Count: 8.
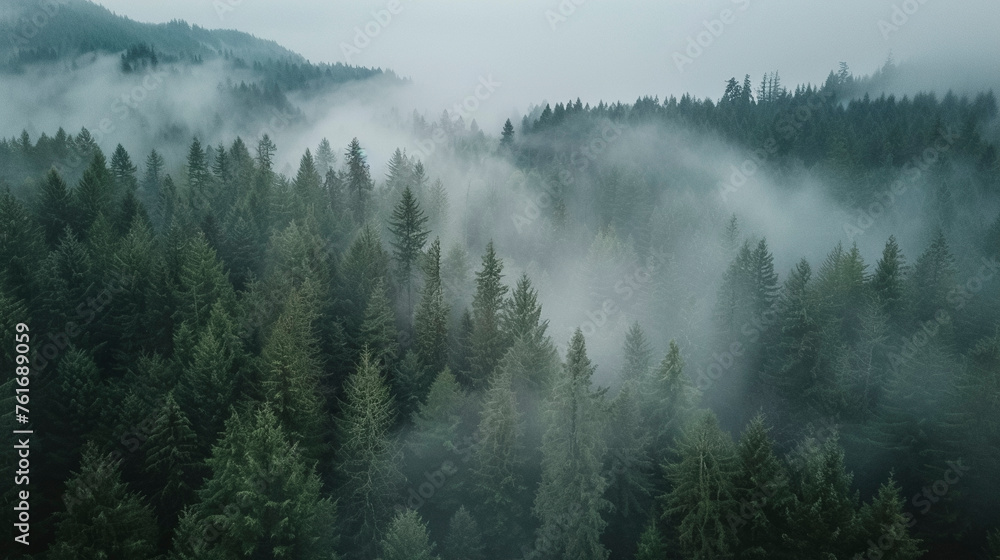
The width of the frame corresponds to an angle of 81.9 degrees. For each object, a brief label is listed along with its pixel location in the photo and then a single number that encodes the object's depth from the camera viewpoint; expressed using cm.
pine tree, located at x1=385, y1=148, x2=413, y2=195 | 8361
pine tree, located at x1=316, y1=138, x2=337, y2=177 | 9738
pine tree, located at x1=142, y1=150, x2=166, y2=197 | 8219
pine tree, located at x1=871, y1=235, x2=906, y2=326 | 4853
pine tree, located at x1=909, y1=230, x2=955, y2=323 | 5034
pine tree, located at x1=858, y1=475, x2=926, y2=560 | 2259
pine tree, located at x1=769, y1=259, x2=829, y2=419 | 4447
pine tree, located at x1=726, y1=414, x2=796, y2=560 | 2636
